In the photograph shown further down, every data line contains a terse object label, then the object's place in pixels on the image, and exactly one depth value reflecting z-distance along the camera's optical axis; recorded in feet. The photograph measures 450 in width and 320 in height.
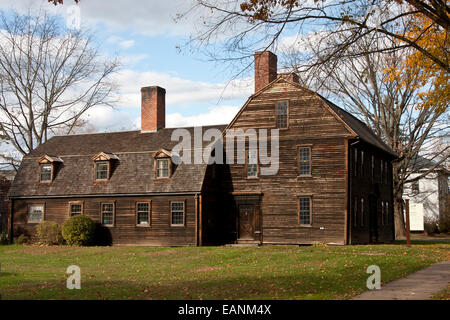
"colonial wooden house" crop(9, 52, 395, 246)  102.58
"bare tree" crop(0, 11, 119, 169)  146.51
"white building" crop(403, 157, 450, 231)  194.12
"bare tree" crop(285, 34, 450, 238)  130.11
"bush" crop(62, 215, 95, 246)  109.81
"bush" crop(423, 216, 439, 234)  178.39
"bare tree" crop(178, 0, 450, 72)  44.62
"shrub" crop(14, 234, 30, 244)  118.73
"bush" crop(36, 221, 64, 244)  112.68
